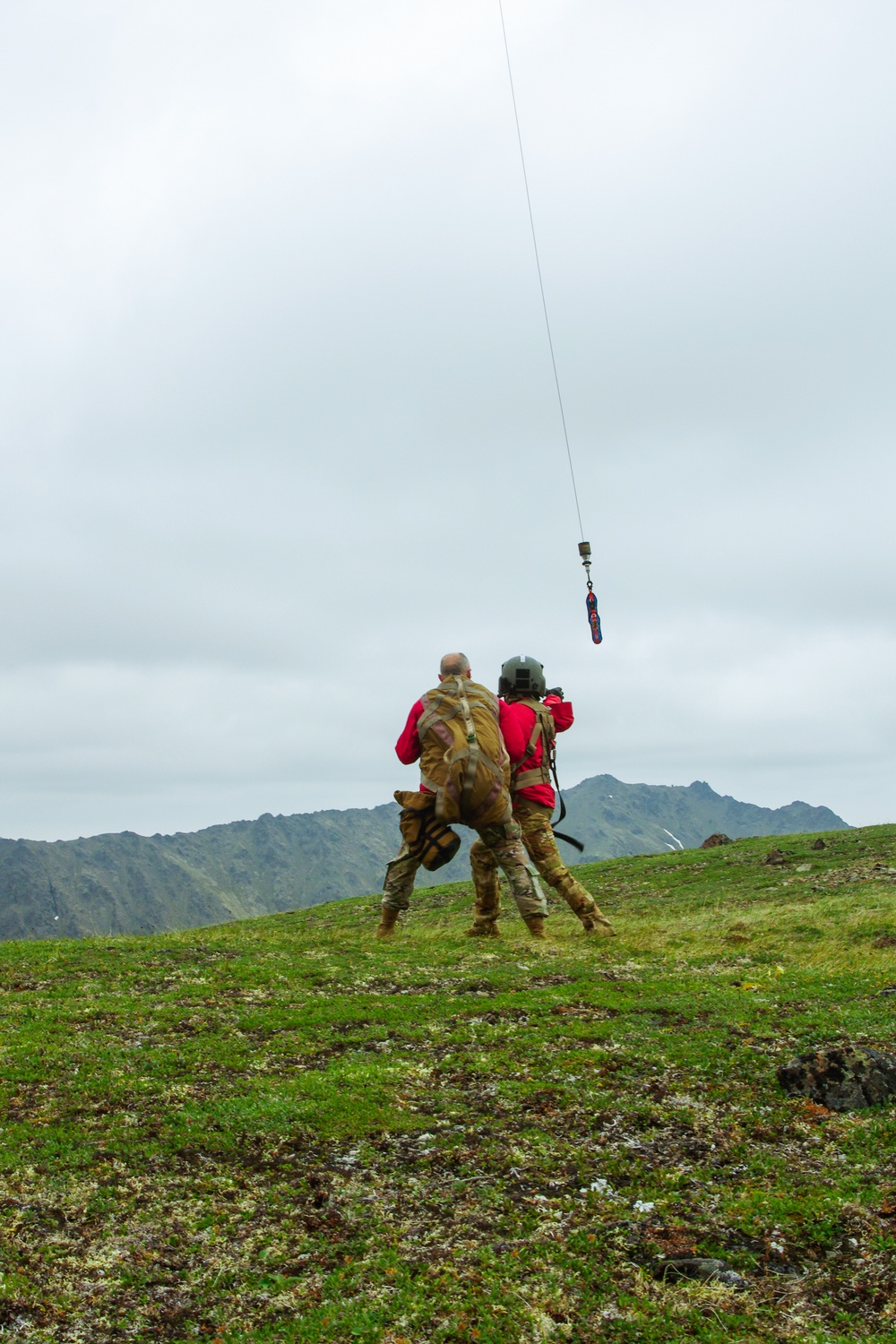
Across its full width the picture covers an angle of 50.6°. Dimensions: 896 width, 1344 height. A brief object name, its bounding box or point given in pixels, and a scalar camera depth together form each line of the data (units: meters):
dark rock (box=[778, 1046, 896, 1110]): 7.79
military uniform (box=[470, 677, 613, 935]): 17.22
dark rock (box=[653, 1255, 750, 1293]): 5.40
